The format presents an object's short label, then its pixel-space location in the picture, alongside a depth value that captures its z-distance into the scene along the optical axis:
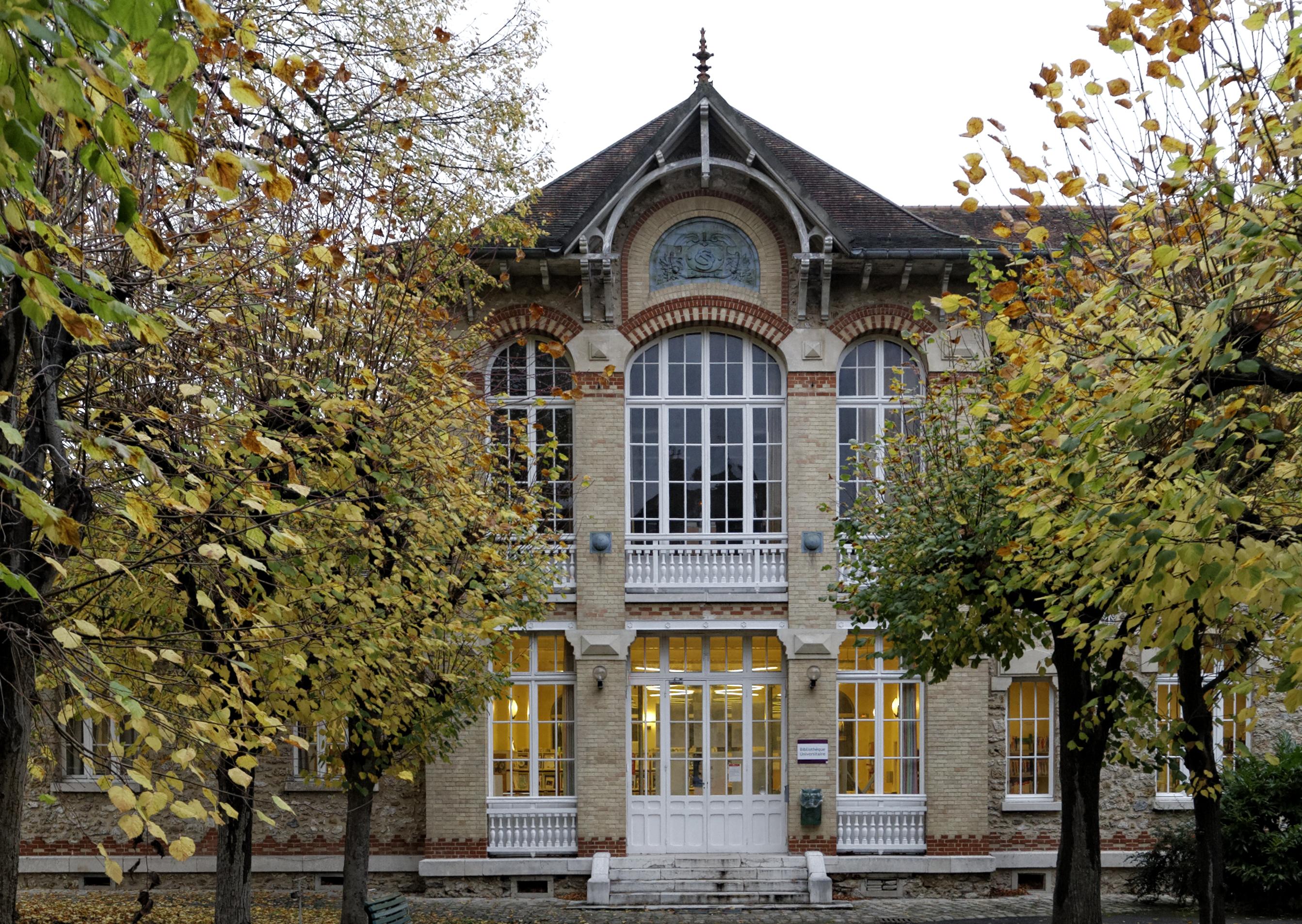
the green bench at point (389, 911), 13.55
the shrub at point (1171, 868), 17.27
